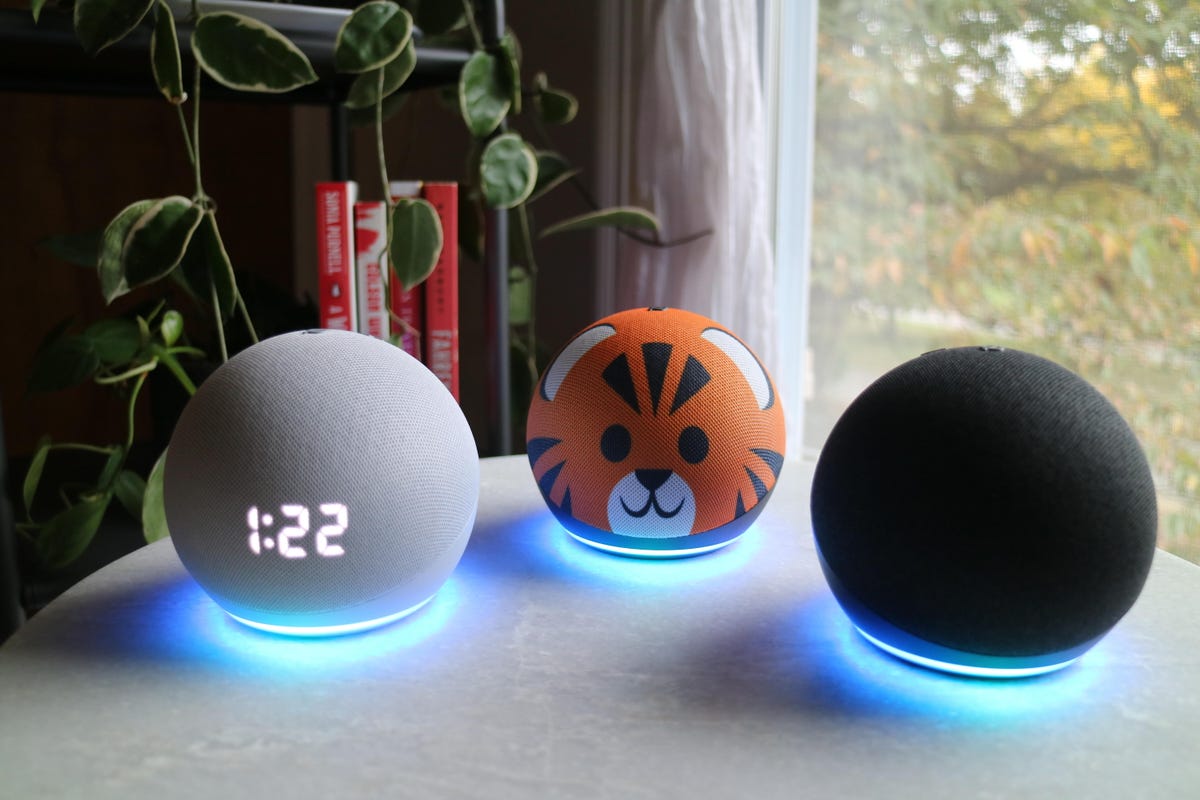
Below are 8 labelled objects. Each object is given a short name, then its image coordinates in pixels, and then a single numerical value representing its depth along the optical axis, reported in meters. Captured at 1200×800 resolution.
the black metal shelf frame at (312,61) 0.93
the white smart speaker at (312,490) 0.58
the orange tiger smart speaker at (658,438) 0.71
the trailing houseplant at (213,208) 0.92
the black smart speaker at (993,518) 0.52
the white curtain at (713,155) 1.31
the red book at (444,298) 1.23
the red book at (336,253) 1.18
